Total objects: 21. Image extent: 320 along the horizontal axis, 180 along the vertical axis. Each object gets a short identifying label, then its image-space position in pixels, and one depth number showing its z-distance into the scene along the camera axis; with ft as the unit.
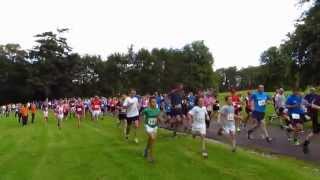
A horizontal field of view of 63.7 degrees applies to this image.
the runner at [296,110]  30.45
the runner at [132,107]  34.67
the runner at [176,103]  36.46
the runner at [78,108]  57.88
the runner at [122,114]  39.71
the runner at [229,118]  28.72
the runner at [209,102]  42.09
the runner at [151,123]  26.76
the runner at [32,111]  73.14
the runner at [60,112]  58.23
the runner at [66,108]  74.42
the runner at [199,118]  27.85
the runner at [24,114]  68.11
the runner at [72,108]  79.24
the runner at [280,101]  42.57
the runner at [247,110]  41.72
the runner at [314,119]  28.15
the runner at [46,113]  73.82
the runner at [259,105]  32.90
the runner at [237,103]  40.20
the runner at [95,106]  60.70
